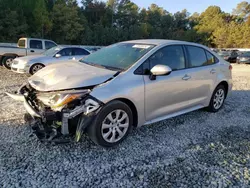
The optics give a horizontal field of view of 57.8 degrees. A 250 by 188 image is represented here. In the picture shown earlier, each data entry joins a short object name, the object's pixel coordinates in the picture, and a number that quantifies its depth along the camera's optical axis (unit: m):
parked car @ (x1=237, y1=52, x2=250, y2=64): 20.92
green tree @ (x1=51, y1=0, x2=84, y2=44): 34.47
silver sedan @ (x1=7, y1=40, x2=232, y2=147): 2.95
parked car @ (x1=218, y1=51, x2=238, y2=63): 22.95
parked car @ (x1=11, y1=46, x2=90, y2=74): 8.75
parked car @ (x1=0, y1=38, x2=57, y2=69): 11.18
